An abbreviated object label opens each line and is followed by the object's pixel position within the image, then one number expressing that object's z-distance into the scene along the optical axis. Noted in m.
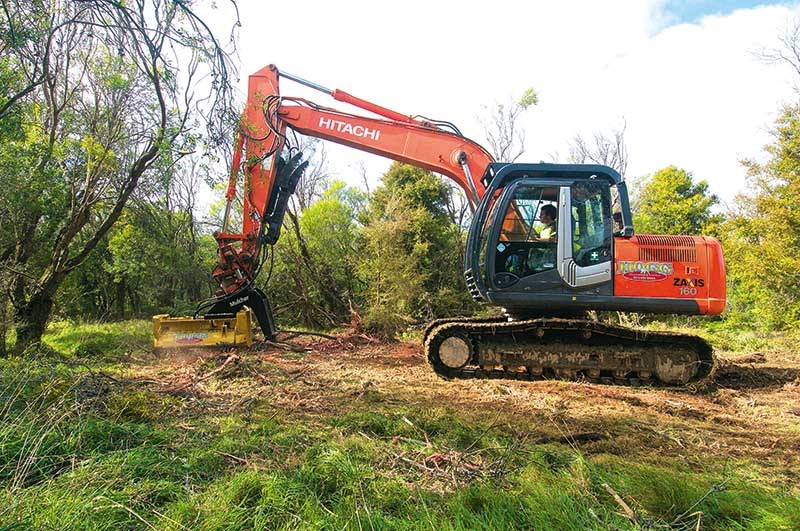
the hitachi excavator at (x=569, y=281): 5.75
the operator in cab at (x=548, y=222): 5.90
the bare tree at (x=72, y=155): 7.01
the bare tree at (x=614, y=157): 21.48
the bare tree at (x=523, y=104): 21.14
